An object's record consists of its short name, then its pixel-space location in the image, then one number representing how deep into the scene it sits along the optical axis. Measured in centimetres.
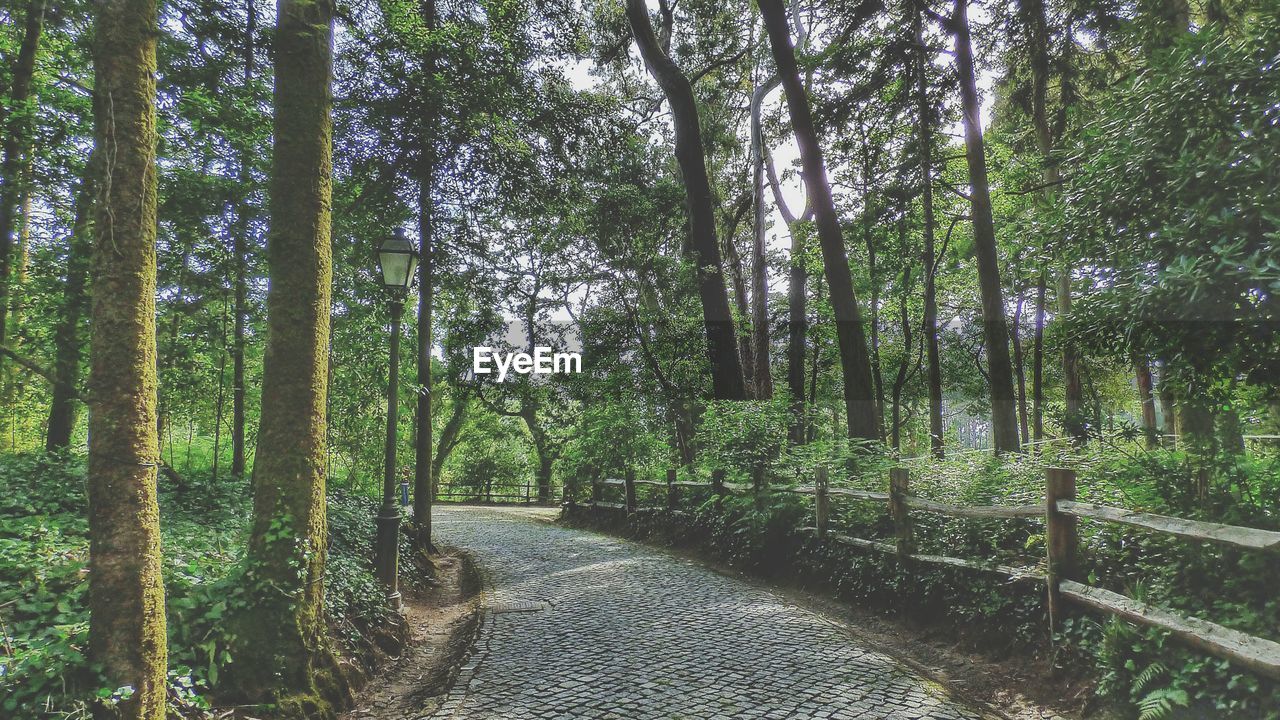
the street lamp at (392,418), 683
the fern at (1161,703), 339
